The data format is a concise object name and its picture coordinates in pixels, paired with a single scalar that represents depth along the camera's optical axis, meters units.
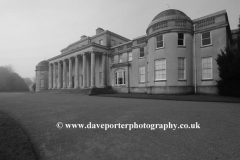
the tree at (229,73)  10.98
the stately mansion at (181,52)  14.19
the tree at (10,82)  53.39
